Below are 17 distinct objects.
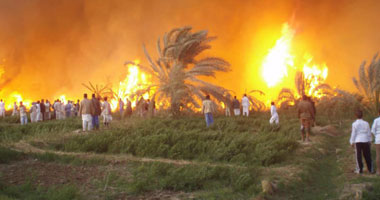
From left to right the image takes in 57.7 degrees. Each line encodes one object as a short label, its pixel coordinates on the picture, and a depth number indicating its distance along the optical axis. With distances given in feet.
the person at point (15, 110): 77.94
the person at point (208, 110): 45.85
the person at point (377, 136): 23.21
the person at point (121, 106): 71.15
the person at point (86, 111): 42.68
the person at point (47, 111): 67.00
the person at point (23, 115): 59.65
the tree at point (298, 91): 70.28
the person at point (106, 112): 47.80
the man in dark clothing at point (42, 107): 64.23
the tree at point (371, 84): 57.36
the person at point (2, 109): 74.66
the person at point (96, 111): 43.27
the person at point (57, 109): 69.72
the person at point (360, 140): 23.99
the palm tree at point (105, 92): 94.33
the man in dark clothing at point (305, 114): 36.55
